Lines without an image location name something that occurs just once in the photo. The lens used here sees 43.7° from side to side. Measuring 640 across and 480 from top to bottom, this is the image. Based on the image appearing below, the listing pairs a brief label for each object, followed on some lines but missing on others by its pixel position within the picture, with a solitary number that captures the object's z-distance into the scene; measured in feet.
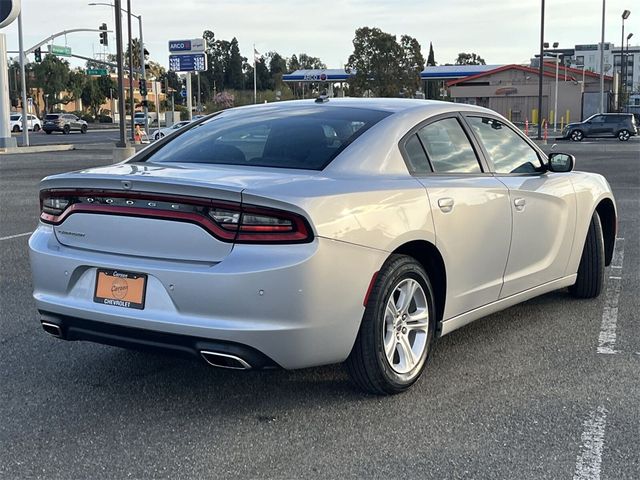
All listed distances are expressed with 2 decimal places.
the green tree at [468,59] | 450.42
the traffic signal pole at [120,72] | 83.46
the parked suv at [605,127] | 137.49
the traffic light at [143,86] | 155.02
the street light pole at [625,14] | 194.59
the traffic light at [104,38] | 169.53
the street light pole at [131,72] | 103.73
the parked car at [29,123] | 193.88
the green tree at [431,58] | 417.08
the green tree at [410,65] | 269.23
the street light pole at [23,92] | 121.39
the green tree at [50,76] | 273.33
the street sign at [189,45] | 176.55
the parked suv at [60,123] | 193.26
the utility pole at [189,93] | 148.97
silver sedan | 11.70
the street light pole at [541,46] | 132.46
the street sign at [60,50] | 176.86
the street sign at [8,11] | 68.88
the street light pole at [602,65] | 156.78
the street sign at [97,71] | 217.66
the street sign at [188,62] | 169.89
